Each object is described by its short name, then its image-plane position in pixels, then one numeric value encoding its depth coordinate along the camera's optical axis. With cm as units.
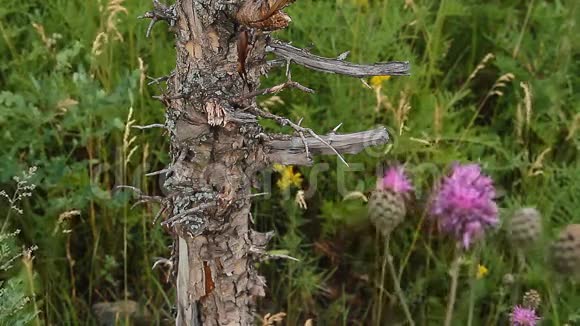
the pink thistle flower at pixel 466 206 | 196
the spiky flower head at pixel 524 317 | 209
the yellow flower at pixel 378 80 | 293
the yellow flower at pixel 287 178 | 269
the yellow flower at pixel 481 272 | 256
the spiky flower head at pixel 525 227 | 212
